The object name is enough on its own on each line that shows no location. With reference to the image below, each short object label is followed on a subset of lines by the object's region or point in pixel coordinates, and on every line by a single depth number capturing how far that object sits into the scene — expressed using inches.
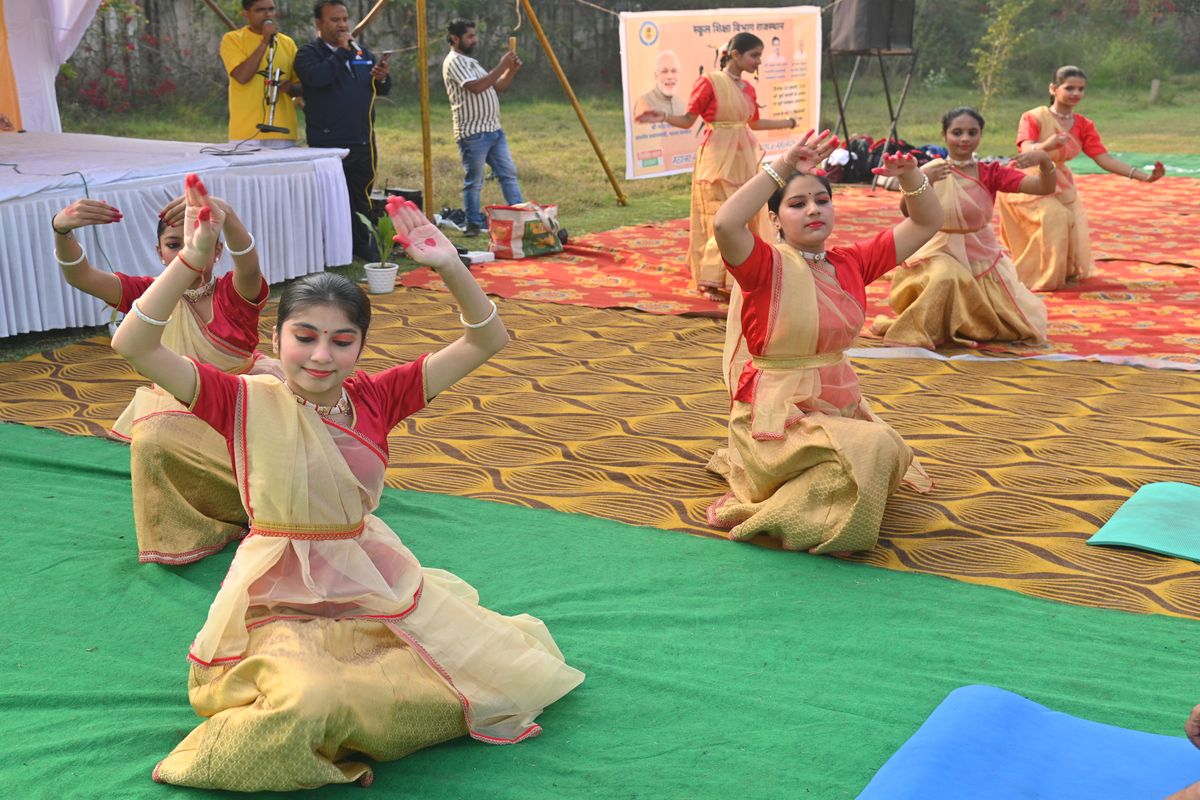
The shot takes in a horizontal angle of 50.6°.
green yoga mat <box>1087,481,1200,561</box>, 135.4
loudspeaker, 490.9
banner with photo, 394.0
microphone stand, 291.6
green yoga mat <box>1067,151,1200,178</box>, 489.4
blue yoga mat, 84.9
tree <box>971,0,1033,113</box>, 673.0
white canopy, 330.3
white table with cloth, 219.6
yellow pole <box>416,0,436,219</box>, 300.2
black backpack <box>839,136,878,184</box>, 483.2
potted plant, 274.2
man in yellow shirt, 287.1
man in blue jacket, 293.9
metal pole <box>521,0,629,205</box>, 370.3
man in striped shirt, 337.1
